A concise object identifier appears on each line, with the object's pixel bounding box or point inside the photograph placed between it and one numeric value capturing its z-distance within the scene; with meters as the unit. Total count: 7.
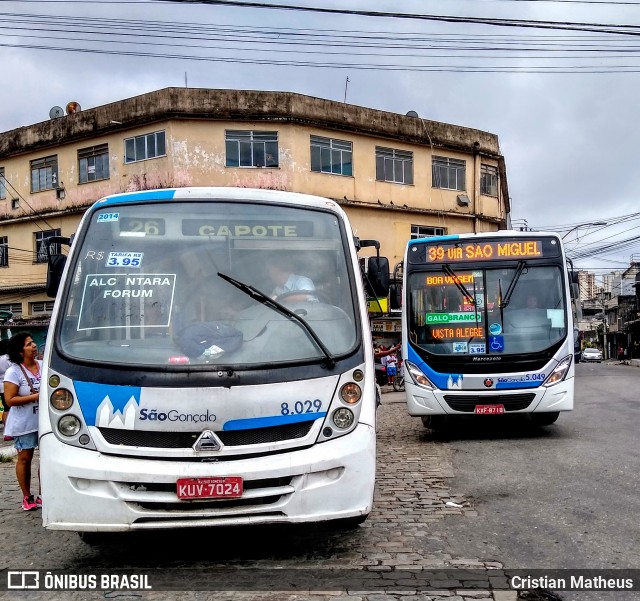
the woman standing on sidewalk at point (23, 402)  5.81
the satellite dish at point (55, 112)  28.42
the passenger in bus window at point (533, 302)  9.35
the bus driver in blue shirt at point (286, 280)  4.61
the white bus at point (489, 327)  9.12
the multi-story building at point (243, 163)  23.20
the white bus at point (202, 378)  3.99
